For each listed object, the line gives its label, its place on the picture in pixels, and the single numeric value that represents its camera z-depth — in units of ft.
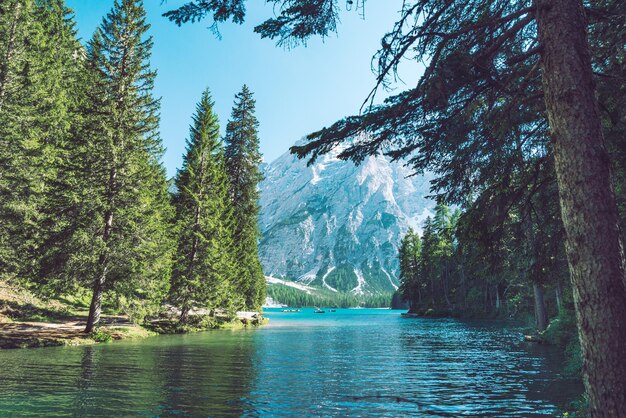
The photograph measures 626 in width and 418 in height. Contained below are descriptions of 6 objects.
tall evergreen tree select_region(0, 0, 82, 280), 71.41
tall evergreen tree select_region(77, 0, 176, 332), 73.61
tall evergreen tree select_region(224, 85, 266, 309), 146.72
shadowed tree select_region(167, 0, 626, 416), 14.11
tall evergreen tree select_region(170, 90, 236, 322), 104.37
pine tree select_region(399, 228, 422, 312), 260.62
